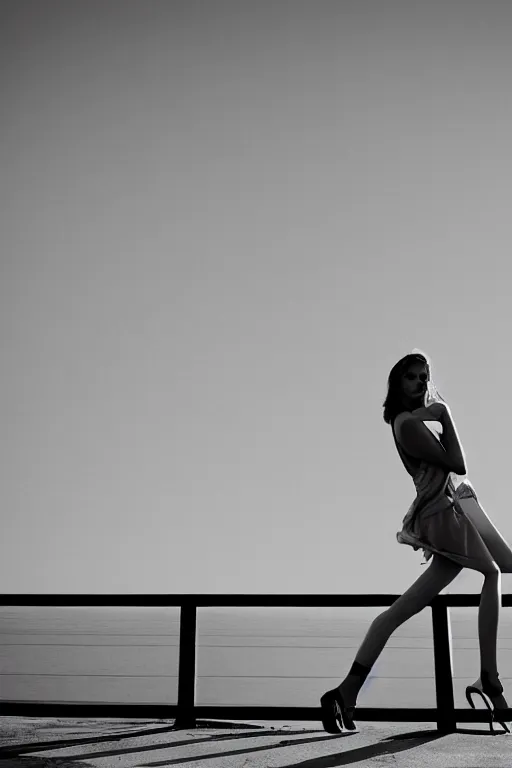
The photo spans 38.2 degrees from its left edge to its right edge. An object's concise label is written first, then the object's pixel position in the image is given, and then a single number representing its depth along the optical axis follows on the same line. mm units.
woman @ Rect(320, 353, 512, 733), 3104
